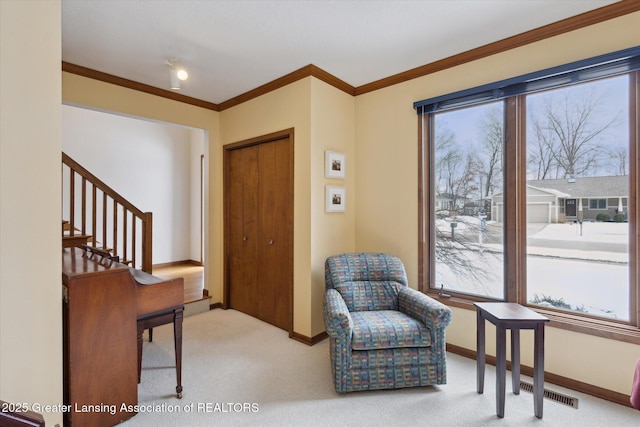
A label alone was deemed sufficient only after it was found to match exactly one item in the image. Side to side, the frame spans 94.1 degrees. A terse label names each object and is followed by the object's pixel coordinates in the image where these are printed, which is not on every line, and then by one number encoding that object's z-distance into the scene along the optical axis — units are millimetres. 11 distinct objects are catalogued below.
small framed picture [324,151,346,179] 2985
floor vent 1942
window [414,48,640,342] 2021
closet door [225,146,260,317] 3500
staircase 2746
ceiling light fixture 2750
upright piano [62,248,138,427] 1598
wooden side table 1793
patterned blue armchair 2012
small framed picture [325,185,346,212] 3012
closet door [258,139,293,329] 3117
